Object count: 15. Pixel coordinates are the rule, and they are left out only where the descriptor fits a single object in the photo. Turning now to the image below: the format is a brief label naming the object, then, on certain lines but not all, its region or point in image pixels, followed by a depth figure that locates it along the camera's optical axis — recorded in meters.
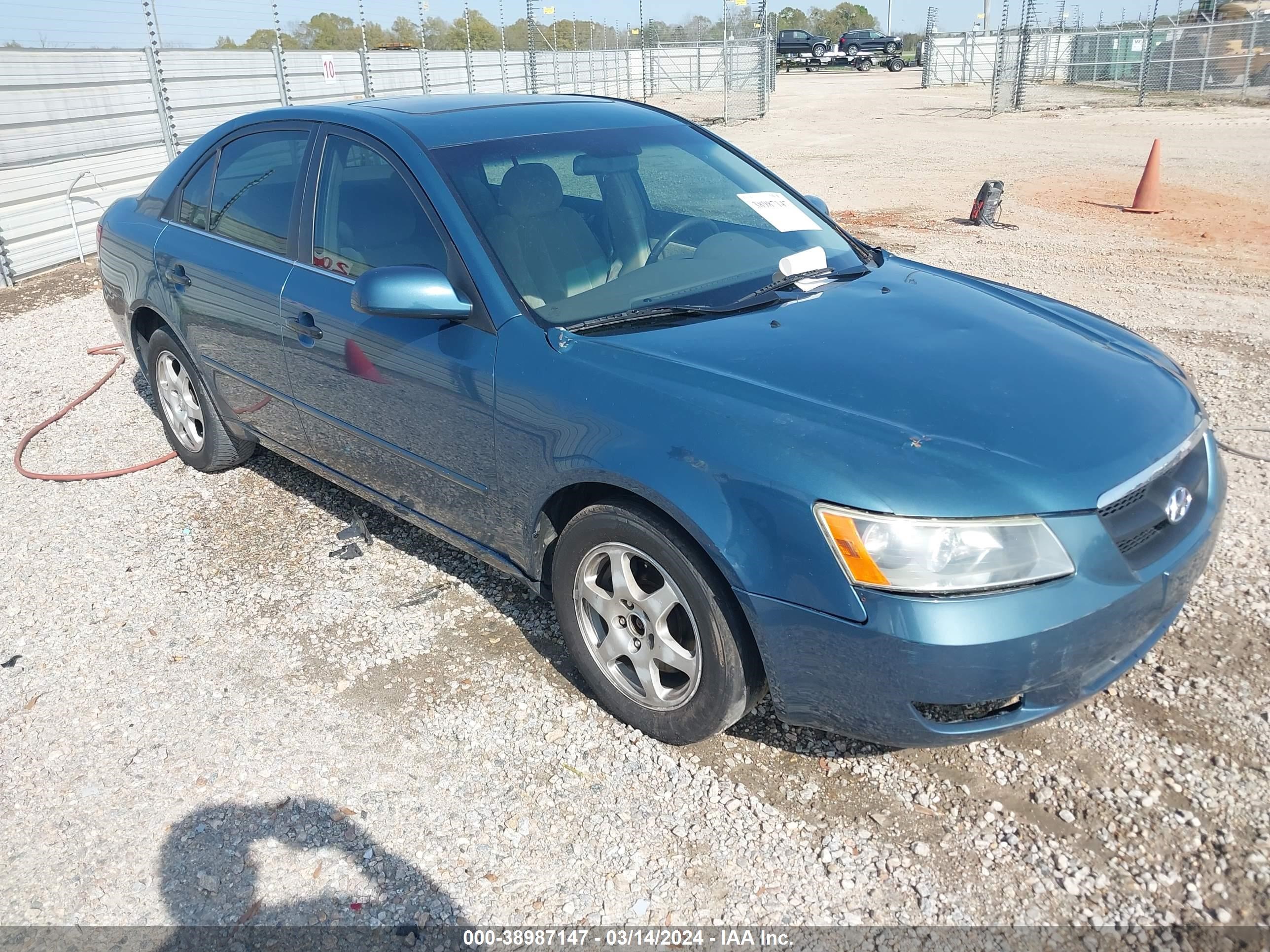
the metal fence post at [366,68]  19.14
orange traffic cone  11.06
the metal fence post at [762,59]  24.86
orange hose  5.08
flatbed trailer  51.47
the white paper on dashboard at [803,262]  3.41
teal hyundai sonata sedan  2.28
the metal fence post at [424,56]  21.89
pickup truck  51.75
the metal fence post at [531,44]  26.06
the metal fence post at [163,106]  12.66
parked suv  51.53
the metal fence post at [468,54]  24.16
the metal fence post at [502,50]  25.64
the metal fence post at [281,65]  15.83
